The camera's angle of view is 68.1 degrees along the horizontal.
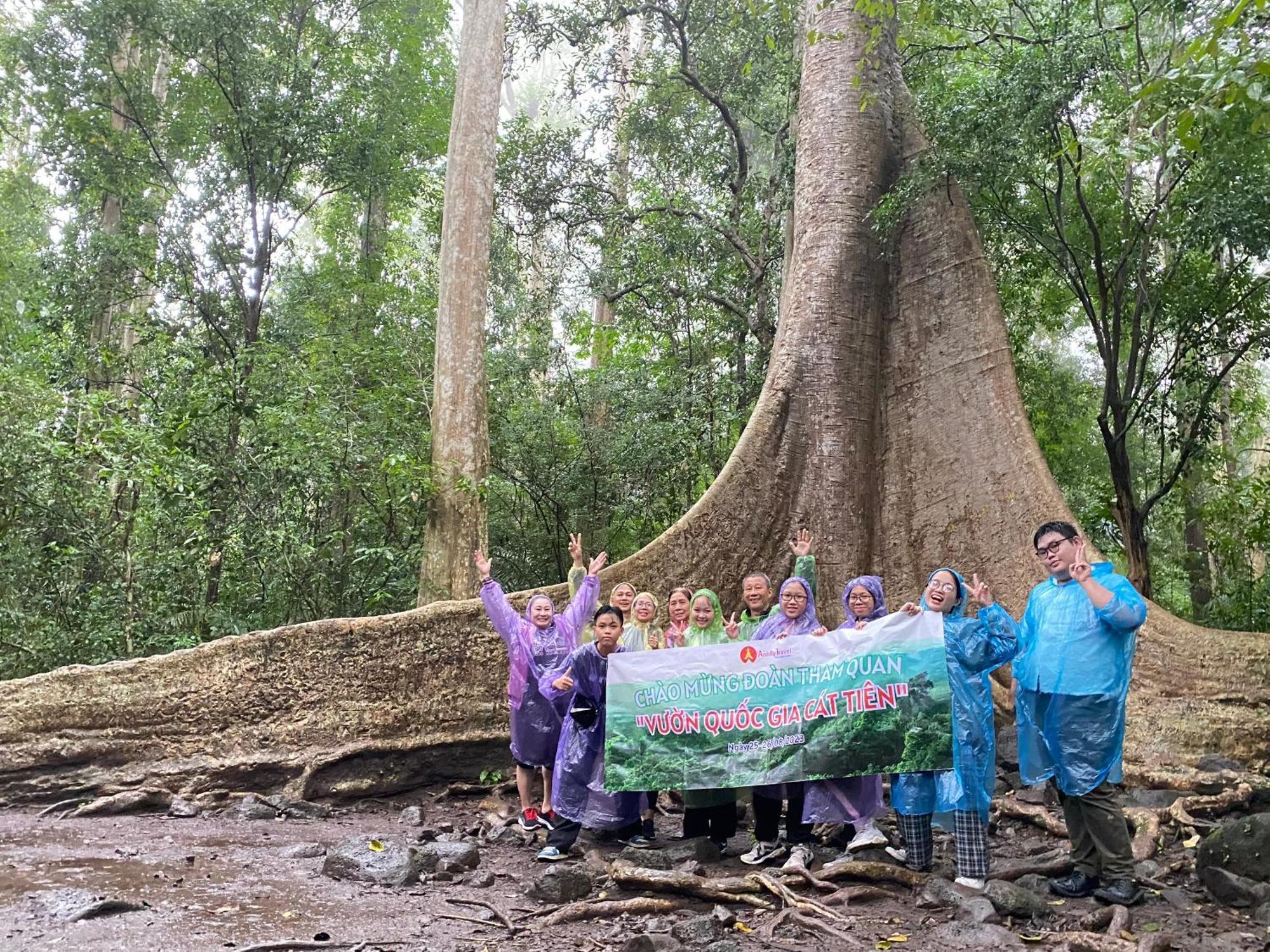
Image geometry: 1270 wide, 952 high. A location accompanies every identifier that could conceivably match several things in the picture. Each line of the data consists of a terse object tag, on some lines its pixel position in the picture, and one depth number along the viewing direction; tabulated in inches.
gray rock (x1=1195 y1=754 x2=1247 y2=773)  201.6
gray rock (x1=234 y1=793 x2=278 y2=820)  215.2
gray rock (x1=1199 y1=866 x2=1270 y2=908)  148.3
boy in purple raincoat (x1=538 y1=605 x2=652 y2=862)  192.5
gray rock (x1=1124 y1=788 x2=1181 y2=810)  193.5
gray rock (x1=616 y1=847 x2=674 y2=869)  171.6
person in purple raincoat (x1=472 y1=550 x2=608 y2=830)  209.3
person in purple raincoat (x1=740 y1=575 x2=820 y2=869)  176.7
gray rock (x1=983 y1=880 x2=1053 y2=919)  146.6
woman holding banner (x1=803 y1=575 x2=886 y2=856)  179.5
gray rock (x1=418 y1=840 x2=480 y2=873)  176.4
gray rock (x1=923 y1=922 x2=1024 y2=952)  137.9
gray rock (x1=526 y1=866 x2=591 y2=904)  158.6
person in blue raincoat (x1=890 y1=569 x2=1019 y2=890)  161.0
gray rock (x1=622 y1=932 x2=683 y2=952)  130.4
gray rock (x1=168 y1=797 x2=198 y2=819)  215.0
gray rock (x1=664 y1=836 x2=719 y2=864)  176.2
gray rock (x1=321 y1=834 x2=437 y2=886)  167.3
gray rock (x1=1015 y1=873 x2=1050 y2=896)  159.9
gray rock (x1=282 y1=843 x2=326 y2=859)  184.7
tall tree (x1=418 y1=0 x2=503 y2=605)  331.3
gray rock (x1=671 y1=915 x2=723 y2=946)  138.3
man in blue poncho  152.3
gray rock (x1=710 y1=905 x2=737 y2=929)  145.4
